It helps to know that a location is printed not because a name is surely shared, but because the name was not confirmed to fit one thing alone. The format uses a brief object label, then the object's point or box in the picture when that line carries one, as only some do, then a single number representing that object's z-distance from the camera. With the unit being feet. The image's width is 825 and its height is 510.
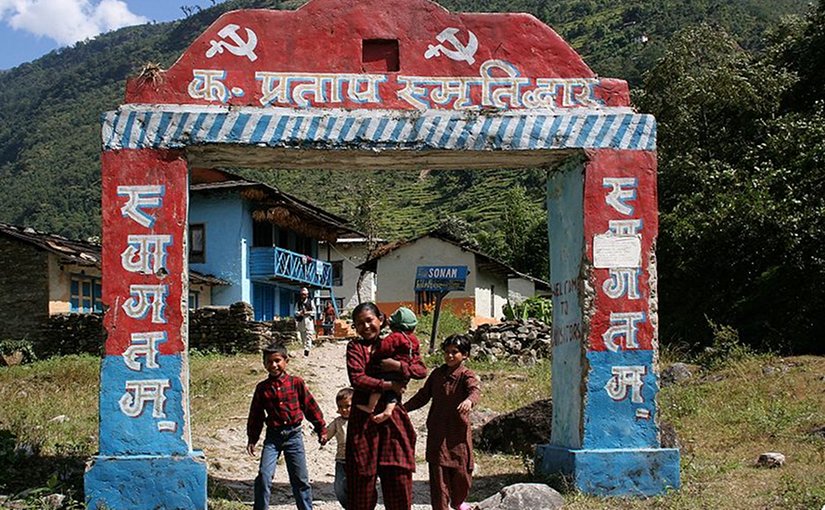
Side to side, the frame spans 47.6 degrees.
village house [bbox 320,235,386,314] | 156.25
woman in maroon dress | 20.62
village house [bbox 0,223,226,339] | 82.38
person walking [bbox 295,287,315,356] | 80.07
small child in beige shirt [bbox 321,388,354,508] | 26.68
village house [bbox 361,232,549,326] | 121.60
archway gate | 27.89
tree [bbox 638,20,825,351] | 65.10
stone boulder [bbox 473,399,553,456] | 37.06
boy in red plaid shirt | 24.85
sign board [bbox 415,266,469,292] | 77.00
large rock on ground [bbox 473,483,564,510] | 25.82
